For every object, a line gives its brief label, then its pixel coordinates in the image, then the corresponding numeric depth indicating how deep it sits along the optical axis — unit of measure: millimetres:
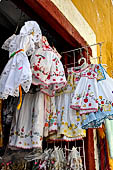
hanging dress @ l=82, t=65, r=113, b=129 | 2396
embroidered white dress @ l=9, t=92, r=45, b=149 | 2520
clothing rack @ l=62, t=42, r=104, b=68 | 3135
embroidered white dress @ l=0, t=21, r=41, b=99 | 2055
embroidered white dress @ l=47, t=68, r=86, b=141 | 2670
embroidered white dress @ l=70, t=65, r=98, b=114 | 2434
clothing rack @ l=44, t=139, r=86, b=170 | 2916
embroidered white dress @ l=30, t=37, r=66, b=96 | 2459
